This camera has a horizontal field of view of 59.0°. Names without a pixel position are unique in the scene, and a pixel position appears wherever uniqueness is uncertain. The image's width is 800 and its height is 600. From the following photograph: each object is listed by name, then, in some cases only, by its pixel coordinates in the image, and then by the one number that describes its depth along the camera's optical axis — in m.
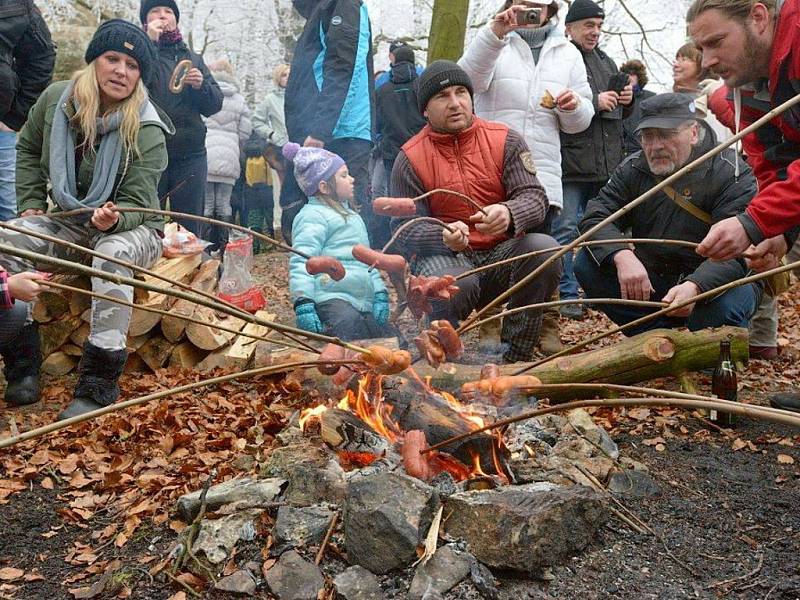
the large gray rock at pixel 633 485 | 2.86
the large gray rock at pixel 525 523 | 2.26
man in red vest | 4.32
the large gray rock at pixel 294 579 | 2.17
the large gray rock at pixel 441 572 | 2.14
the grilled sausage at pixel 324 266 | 3.46
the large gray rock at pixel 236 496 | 2.59
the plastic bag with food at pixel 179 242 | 5.27
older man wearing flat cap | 4.31
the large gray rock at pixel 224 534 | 2.37
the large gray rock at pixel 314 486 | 2.55
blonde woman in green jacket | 4.07
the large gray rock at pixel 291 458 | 2.78
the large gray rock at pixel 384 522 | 2.24
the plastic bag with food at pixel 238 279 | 5.72
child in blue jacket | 4.76
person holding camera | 5.15
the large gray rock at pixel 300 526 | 2.37
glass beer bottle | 3.87
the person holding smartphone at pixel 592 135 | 5.69
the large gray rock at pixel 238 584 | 2.21
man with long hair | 2.97
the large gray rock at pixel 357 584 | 2.15
